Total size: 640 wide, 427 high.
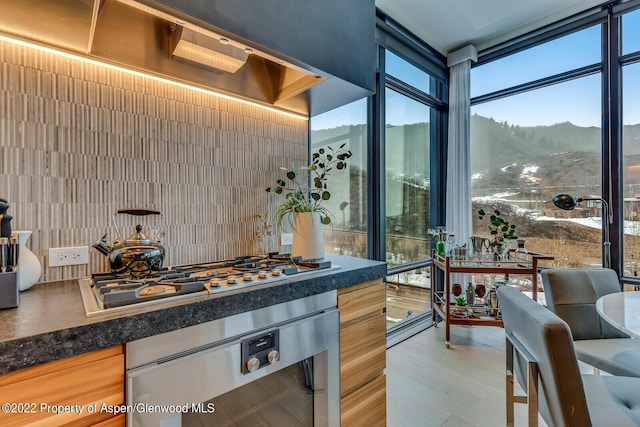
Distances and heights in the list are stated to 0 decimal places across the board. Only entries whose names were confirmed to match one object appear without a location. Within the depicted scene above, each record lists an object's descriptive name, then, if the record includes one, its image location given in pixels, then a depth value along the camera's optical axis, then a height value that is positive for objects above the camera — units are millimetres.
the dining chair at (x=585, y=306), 1667 -572
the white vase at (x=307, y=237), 1623 -124
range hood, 1055 +724
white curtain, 3371 +673
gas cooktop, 889 -251
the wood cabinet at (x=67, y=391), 682 -433
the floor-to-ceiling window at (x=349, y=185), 2504 +260
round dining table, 1188 -456
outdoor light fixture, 2328 +38
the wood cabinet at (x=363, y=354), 1373 -687
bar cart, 2676 -524
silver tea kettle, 1161 -157
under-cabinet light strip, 1170 +685
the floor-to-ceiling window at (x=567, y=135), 2619 +787
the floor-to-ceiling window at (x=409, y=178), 2955 +393
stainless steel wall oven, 850 -524
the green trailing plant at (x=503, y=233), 2854 -191
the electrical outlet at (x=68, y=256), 1210 -167
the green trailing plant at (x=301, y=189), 1720 +170
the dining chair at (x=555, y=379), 981 -610
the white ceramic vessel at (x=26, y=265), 1044 -177
